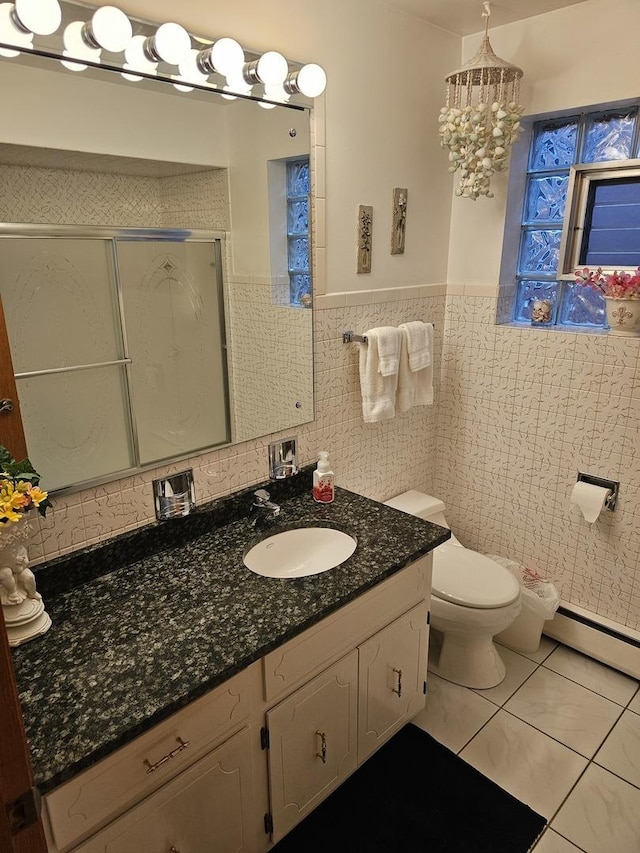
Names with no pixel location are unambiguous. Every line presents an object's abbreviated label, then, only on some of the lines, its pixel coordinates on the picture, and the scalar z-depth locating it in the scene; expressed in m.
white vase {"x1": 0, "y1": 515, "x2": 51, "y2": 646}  1.19
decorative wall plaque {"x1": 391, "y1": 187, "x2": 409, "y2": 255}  2.07
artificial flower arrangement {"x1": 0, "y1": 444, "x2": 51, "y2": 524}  1.06
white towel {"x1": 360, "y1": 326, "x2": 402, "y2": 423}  2.02
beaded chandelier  1.85
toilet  1.98
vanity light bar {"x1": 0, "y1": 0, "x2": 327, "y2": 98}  1.17
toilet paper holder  2.10
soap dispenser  1.92
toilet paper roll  2.08
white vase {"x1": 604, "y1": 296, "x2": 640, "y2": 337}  1.94
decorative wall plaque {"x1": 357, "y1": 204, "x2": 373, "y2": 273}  1.96
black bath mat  1.59
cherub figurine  1.20
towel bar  2.02
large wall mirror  1.25
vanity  1.06
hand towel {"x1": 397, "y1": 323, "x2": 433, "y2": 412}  2.13
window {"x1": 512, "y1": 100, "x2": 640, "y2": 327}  2.04
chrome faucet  1.77
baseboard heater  2.16
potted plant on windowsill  1.91
